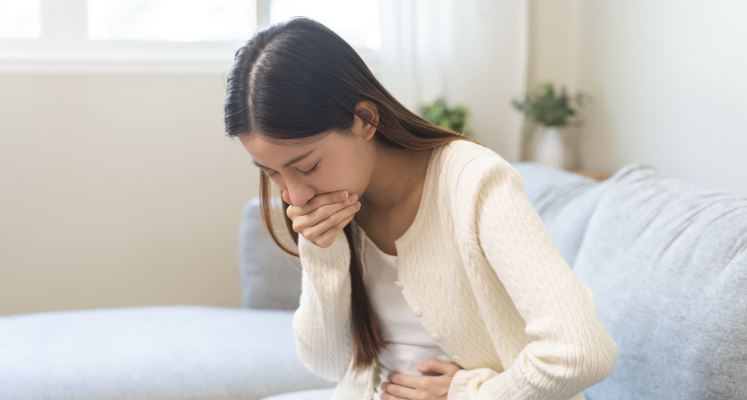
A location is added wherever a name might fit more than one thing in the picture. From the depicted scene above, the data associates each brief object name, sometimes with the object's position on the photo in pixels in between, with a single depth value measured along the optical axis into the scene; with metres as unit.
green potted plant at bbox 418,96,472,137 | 2.48
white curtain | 2.61
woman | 0.83
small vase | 2.53
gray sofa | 0.97
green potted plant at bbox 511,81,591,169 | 2.51
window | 2.48
